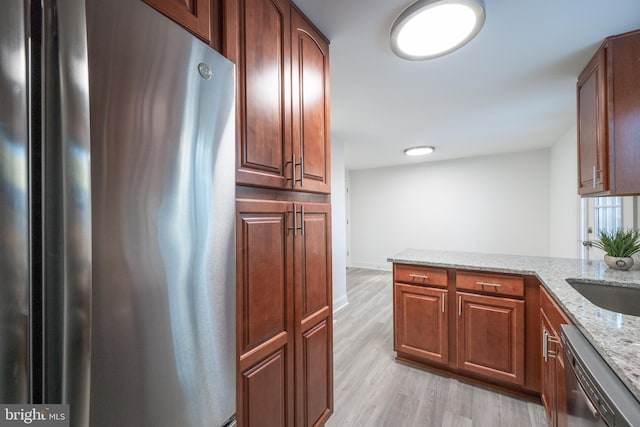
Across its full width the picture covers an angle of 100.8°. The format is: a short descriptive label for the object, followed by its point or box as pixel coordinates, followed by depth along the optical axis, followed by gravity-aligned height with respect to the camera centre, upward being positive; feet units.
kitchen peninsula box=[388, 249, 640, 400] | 2.63 -1.35
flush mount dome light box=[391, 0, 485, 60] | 3.89 +3.03
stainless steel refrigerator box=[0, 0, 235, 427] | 1.25 -0.01
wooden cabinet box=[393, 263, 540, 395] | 5.99 -2.81
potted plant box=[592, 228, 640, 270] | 5.57 -0.87
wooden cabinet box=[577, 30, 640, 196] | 4.63 +1.71
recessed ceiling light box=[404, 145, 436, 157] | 13.06 +3.09
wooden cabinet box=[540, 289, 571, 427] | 3.99 -2.56
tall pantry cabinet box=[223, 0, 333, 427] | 3.10 -0.03
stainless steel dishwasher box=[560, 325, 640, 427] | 2.23 -1.71
